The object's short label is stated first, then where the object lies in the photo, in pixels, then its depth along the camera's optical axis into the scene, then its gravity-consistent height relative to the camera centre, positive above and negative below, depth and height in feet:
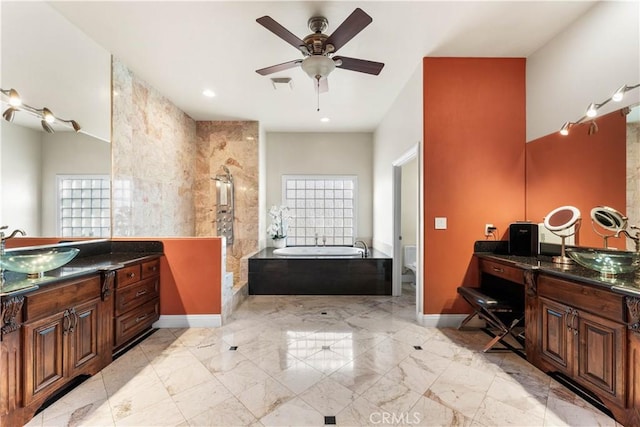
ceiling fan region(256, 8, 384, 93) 6.74 +4.41
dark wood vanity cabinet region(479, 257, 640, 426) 5.23 -2.62
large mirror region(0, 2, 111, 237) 6.71 +2.37
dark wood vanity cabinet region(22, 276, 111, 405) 5.46 -2.70
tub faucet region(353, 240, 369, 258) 14.80 -2.11
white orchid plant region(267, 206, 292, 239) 17.82 -0.51
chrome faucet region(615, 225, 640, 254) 6.51 -0.47
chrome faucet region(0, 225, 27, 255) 6.22 -0.53
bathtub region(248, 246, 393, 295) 13.94 -3.05
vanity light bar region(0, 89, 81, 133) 6.63 +2.63
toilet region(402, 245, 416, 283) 16.15 -2.39
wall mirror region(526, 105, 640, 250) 6.93 +1.33
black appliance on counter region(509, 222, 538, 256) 9.23 -0.78
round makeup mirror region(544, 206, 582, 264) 7.92 -0.21
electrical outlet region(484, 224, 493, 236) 10.01 -0.53
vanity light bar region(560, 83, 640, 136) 6.86 +2.91
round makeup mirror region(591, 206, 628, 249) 7.14 -0.14
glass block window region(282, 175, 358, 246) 19.35 +0.23
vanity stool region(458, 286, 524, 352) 8.20 -2.91
